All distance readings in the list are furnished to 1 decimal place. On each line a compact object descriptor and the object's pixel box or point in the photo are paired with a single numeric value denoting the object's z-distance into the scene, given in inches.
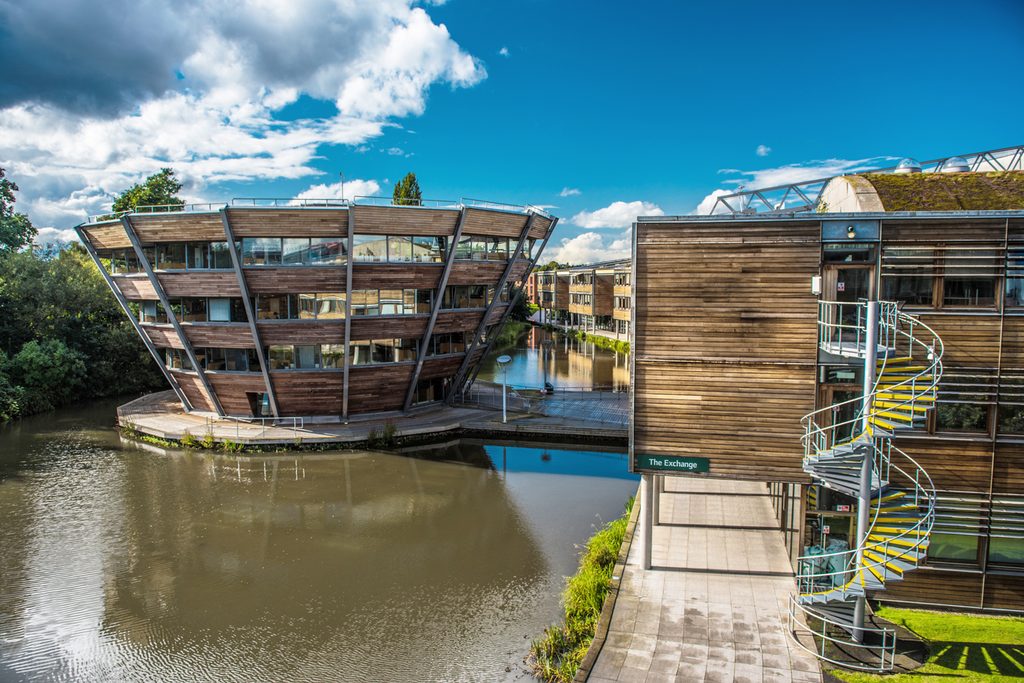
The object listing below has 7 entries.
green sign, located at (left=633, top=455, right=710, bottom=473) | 542.3
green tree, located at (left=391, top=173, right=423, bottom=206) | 2755.9
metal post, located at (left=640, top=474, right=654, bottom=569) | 567.9
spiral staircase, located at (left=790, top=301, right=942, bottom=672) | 429.1
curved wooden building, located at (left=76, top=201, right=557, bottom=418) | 1040.8
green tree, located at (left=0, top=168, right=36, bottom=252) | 1804.9
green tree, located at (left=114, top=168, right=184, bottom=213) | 2042.3
